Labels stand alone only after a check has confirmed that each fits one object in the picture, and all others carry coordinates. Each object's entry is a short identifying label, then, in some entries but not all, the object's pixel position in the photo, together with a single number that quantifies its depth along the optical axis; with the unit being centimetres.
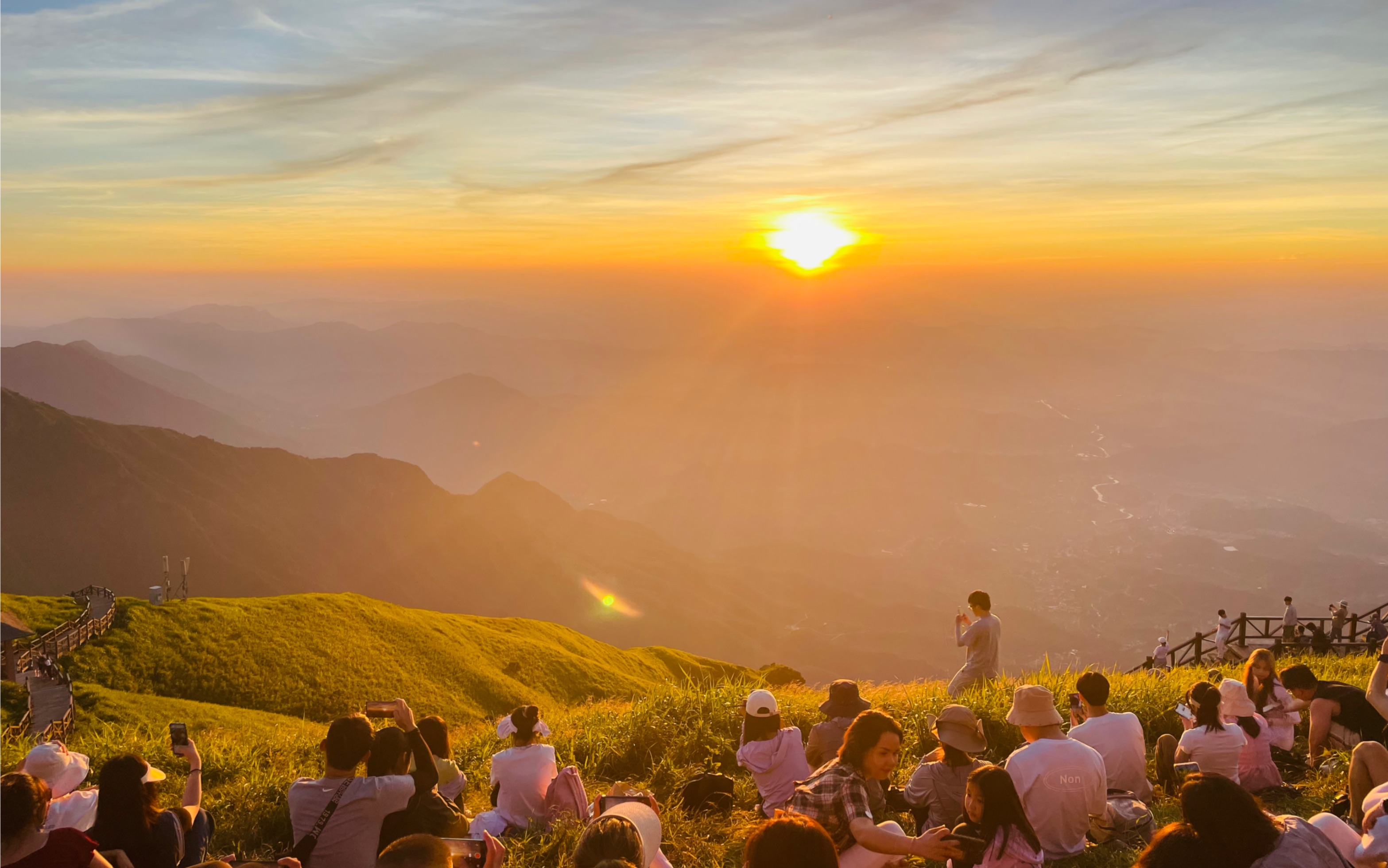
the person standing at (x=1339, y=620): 2488
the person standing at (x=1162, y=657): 2352
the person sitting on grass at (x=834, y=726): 852
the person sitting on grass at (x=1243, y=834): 496
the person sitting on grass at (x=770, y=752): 840
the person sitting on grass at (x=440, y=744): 827
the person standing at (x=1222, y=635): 2372
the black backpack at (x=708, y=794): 935
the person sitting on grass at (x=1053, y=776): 724
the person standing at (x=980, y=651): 1250
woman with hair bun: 838
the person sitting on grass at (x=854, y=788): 628
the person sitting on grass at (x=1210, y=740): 859
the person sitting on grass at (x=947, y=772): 716
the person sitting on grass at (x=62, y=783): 692
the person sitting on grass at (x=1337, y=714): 970
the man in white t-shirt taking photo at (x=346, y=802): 670
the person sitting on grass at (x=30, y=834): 514
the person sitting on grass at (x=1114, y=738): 865
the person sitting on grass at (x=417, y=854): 452
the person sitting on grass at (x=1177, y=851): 502
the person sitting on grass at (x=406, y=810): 693
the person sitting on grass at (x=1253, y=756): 933
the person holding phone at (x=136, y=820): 621
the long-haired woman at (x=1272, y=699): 1020
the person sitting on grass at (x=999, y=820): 576
